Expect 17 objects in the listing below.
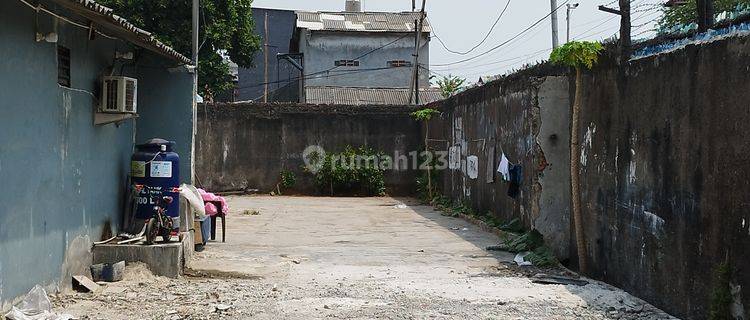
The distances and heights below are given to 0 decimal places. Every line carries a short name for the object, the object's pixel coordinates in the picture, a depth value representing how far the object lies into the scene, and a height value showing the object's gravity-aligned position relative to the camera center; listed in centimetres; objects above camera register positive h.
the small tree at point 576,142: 883 +34
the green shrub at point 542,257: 941 -104
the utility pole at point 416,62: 2670 +363
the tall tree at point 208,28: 2536 +461
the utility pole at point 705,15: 637 +127
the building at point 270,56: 4350 +616
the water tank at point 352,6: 4034 +828
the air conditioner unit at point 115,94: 858 +78
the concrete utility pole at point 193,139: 1096 +39
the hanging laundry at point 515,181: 1223 -16
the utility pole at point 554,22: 2317 +440
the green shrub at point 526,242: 1016 -94
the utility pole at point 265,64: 4284 +567
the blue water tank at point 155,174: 920 -8
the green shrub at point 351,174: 2262 -14
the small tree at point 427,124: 2070 +128
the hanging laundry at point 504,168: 1259 +5
